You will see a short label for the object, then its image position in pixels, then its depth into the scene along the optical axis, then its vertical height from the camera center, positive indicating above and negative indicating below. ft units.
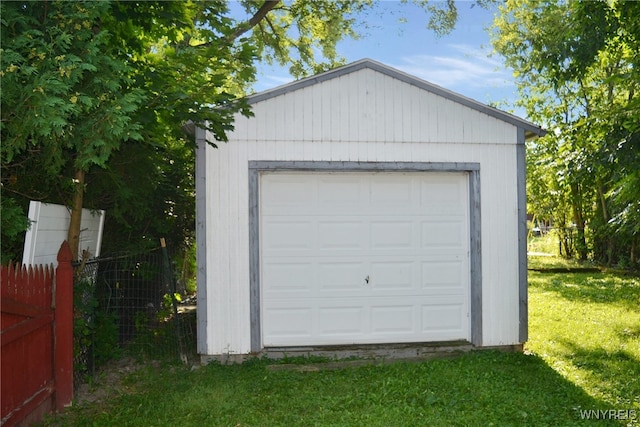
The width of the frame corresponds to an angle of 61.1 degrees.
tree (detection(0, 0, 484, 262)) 12.50 +4.08
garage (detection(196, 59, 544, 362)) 20.74 +0.66
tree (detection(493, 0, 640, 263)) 27.68 +9.73
